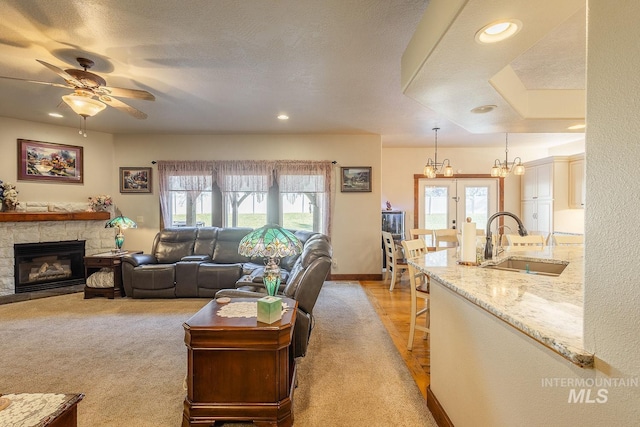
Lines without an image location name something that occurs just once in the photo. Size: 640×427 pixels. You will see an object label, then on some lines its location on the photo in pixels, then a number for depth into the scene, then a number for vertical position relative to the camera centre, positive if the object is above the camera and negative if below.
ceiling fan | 2.58 +1.13
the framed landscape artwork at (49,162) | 4.52 +0.80
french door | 6.40 +0.23
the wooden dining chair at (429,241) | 6.29 -0.69
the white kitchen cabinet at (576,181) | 5.04 +0.52
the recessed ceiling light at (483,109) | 2.26 +0.82
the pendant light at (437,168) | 4.51 +0.92
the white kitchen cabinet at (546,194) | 5.28 +0.32
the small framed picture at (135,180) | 5.33 +0.56
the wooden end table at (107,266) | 4.17 -0.89
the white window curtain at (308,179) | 5.32 +0.58
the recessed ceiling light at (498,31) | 1.31 +0.86
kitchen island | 0.89 -0.54
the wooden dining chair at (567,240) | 3.61 -0.38
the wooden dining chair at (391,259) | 4.60 -0.84
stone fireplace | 4.24 -0.36
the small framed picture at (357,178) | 5.36 +0.60
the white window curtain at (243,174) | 5.32 +0.67
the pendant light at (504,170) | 4.41 +0.63
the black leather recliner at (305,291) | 2.19 -0.64
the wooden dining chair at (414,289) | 2.62 -0.77
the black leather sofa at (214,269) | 2.26 -0.79
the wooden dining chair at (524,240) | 3.40 -0.36
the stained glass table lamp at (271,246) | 2.01 -0.26
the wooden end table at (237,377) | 1.63 -0.96
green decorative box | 1.68 -0.59
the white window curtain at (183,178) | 5.27 +0.59
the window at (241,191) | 5.31 +0.36
